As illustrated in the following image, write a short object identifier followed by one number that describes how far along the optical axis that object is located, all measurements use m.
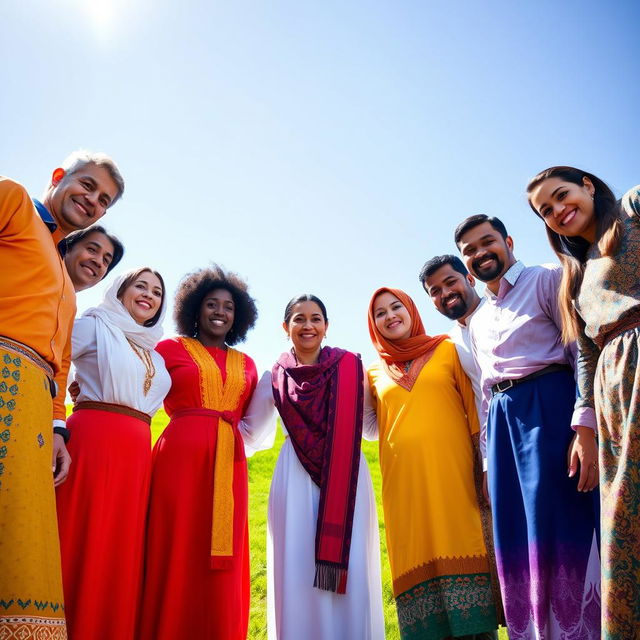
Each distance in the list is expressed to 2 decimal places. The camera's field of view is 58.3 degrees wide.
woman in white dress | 3.53
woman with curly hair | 3.48
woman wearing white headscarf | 3.23
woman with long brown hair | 2.25
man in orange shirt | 2.02
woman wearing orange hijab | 3.22
